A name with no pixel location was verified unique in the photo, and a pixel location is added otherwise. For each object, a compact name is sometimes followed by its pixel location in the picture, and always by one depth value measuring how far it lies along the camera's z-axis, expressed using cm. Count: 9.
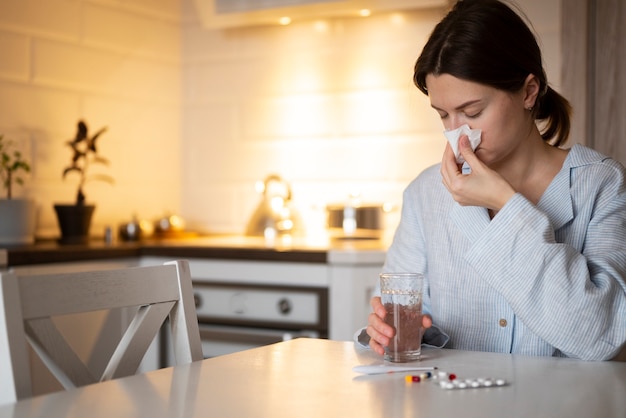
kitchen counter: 256
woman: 147
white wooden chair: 112
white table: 101
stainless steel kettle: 333
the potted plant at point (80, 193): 304
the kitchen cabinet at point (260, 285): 267
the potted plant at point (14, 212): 279
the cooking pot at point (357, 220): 318
